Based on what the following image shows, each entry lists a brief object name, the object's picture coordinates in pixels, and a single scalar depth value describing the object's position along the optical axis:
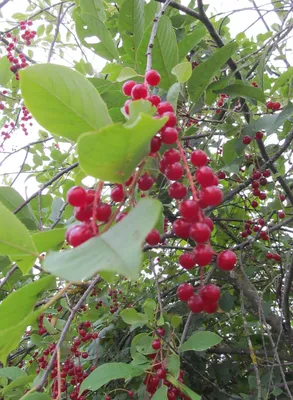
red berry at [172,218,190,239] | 0.14
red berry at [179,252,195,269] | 0.15
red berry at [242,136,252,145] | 0.33
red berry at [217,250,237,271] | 0.14
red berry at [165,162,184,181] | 0.14
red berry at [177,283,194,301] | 0.16
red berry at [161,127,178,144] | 0.14
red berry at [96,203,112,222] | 0.13
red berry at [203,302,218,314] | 0.15
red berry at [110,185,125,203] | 0.14
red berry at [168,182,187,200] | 0.14
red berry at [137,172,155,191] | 0.15
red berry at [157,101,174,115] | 0.15
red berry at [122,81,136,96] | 0.17
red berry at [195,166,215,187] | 0.14
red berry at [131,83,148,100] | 0.15
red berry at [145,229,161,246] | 0.15
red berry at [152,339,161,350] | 0.28
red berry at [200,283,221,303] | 0.15
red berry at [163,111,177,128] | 0.14
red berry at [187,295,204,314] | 0.15
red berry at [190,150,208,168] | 0.15
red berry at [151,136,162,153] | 0.14
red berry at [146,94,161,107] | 0.15
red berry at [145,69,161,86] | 0.16
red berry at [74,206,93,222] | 0.13
